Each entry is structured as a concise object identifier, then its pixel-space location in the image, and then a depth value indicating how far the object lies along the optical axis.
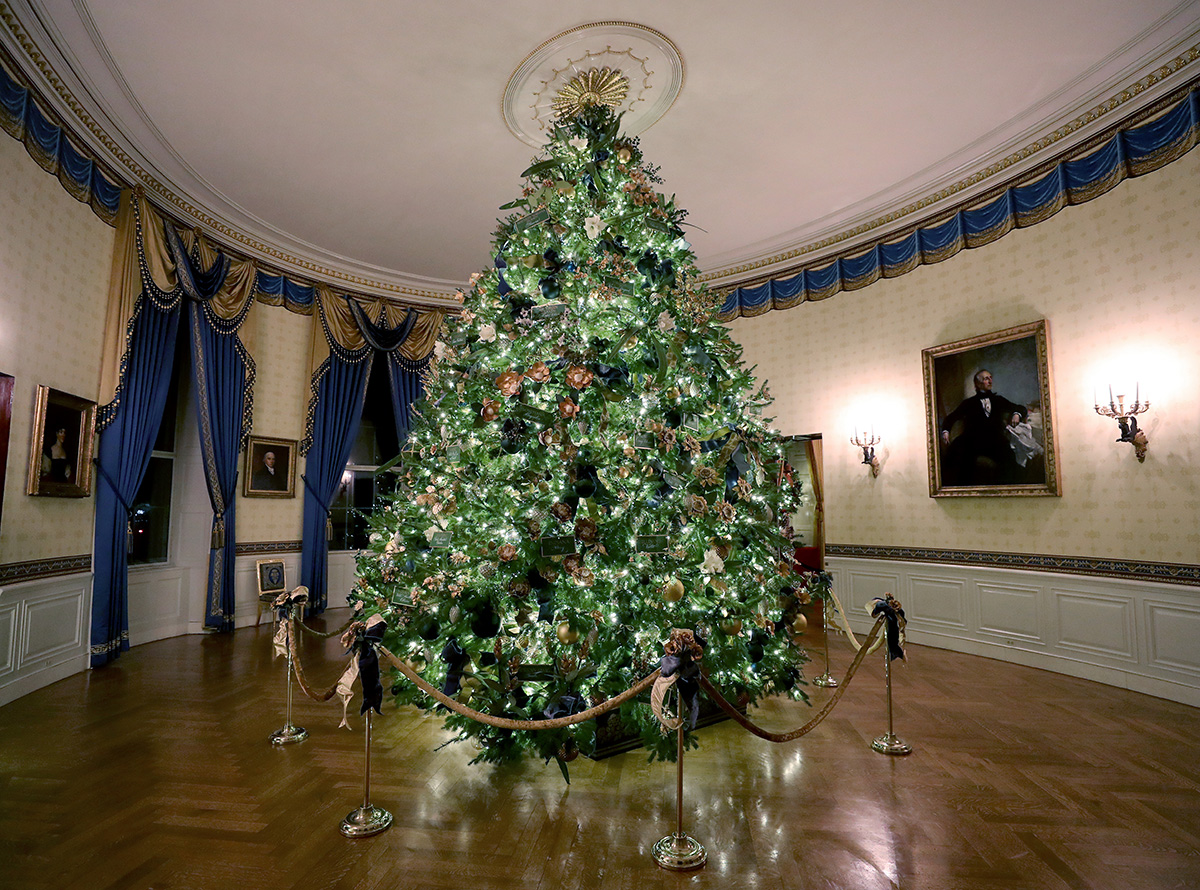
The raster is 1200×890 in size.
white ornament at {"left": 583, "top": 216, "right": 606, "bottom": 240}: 3.56
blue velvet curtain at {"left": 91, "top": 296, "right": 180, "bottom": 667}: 5.57
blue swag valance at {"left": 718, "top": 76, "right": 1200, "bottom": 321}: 4.85
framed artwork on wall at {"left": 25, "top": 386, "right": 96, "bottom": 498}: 4.82
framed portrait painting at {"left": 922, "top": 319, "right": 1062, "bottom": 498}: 5.60
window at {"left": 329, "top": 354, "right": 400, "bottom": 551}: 8.89
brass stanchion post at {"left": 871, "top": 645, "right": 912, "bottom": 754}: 3.53
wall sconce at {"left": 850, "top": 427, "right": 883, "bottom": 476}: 6.97
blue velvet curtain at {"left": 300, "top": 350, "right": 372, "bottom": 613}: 8.02
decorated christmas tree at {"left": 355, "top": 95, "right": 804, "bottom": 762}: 3.29
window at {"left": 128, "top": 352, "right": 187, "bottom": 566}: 6.70
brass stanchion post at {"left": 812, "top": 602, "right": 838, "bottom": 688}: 4.89
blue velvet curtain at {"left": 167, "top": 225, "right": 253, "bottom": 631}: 6.77
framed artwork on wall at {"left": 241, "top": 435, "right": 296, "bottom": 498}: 7.56
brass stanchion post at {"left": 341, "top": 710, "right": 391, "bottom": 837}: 2.67
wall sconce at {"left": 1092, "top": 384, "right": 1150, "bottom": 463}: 4.88
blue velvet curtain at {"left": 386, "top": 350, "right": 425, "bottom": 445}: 8.84
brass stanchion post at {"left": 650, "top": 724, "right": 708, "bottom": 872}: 2.44
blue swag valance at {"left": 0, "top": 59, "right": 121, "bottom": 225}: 4.42
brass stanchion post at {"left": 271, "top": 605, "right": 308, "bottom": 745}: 3.70
